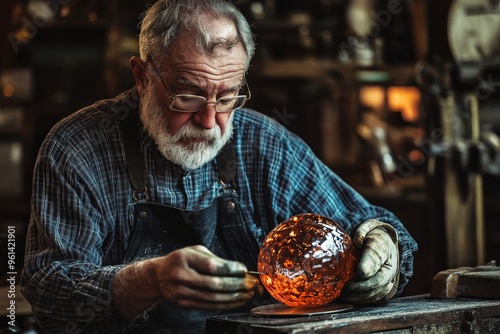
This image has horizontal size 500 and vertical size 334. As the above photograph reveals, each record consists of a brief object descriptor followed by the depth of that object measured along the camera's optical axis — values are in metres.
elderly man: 2.90
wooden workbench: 2.52
